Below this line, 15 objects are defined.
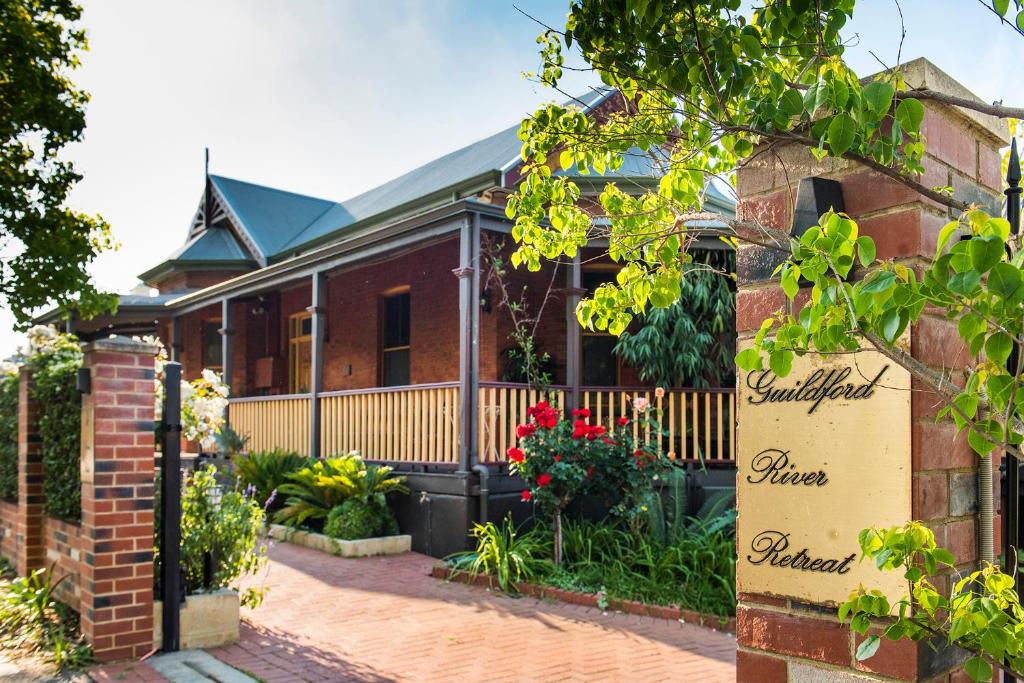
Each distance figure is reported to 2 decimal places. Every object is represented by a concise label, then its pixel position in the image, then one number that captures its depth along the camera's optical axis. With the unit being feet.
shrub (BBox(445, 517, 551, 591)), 25.68
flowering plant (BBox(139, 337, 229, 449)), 21.75
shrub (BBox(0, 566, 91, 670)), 17.29
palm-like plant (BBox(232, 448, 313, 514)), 36.73
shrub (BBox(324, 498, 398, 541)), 31.19
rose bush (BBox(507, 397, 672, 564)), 25.77
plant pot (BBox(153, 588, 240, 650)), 18.76
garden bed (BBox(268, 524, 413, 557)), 30.68
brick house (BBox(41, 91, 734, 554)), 31.89
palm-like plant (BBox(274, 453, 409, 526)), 32.07
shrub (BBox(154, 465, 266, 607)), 19.65
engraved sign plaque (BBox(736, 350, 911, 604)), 7.02
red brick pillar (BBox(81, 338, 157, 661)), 17.52
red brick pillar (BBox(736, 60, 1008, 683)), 6.98
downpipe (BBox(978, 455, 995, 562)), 7.47
